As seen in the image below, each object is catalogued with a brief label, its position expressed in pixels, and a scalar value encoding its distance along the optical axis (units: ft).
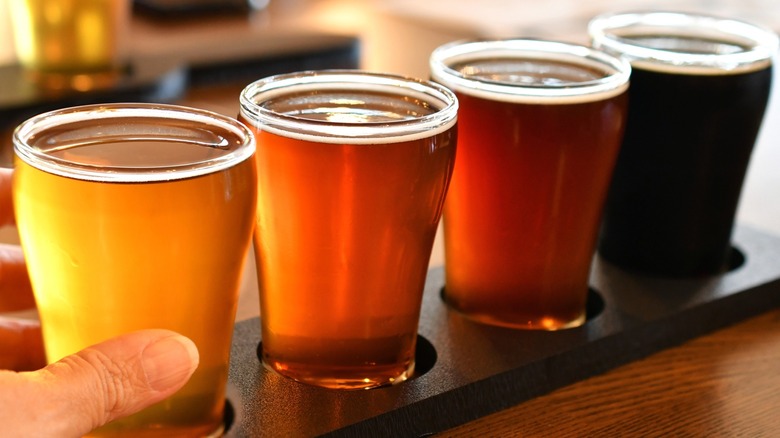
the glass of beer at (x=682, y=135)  2.08
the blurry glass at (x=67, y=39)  2.89
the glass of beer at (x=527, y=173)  1.92
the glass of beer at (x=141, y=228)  1.65
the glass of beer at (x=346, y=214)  1.76
